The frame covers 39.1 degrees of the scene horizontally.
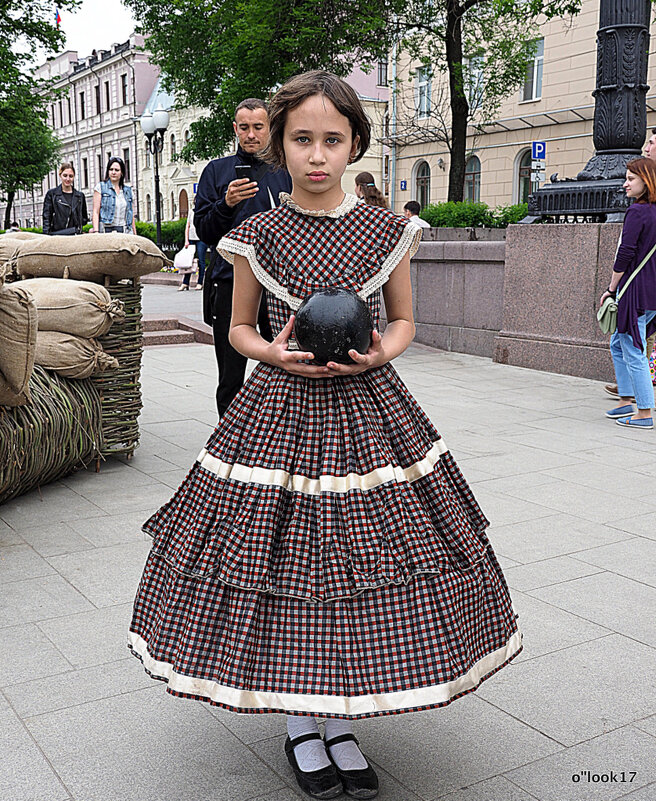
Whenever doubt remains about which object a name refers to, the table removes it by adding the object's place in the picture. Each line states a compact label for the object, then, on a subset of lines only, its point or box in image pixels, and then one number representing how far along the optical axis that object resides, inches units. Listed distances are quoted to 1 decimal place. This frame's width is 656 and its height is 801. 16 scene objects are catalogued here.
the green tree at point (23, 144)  1120.2
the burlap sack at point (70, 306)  204.2
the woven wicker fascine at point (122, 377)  220.5
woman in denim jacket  506.6
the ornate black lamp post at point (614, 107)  366.9
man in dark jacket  194.1
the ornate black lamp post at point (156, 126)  928.3
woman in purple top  273.9
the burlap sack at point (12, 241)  219.6
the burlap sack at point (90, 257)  212.5
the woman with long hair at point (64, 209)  475.2
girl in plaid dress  85.5
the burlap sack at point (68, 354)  202.1
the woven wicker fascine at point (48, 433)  182.5
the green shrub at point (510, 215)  498.6
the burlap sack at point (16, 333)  164.1
